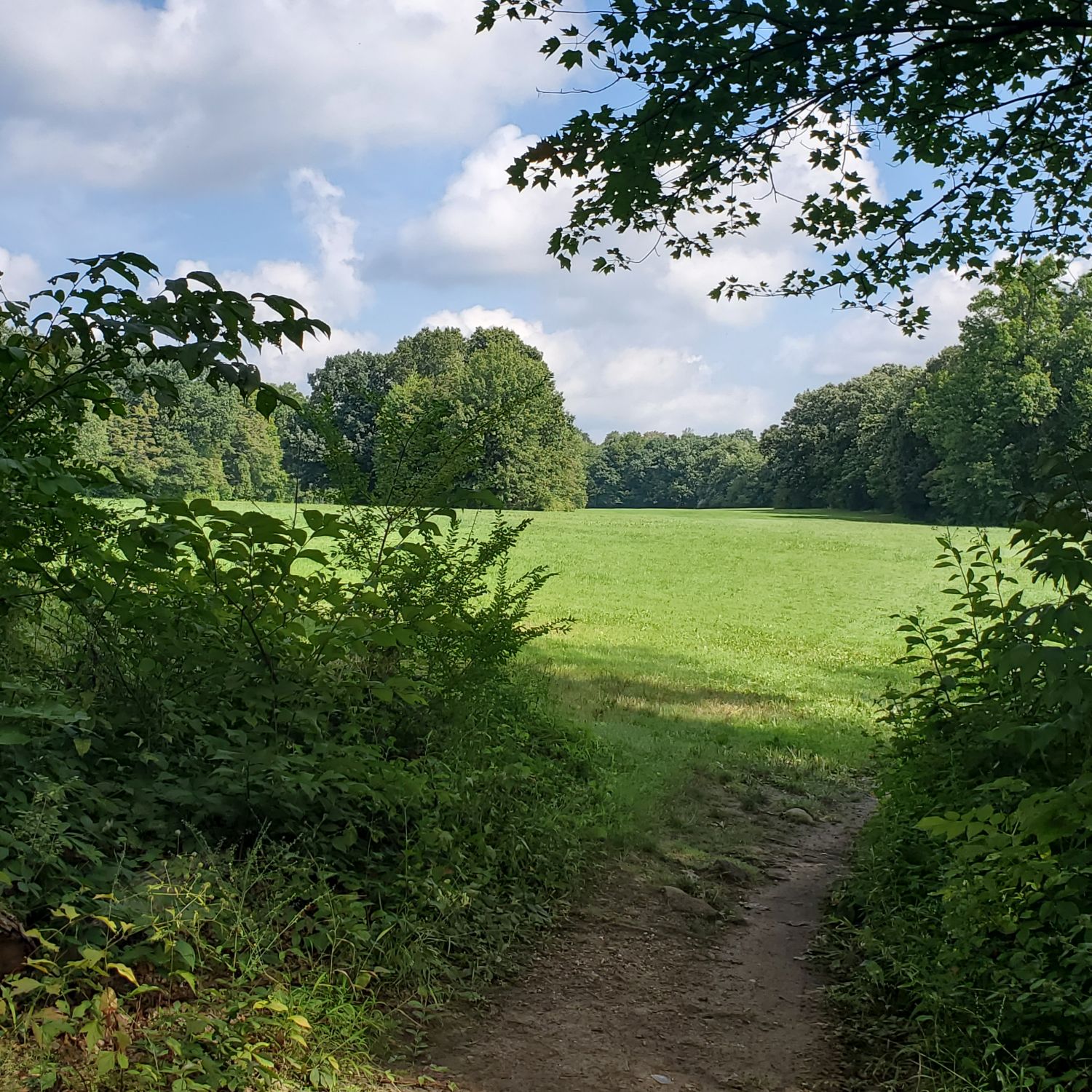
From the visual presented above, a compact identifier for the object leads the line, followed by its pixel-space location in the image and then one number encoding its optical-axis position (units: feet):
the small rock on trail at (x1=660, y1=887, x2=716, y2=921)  18.52
